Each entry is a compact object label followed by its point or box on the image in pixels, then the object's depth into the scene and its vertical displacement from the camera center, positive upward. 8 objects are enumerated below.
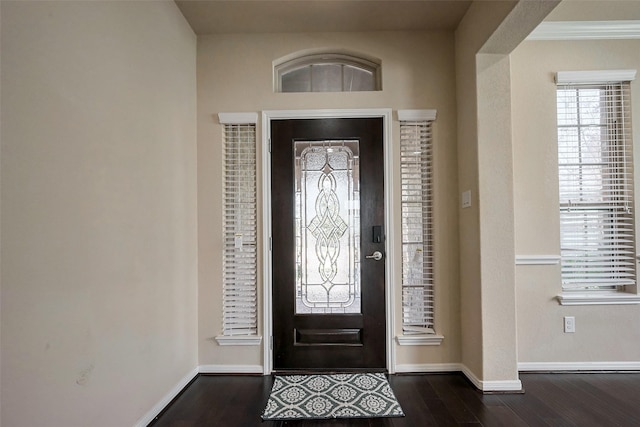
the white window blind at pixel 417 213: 2.62 +0.05
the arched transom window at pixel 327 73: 2.76 +1.28
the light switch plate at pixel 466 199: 2.40 +0.15
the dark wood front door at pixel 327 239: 2.60 -0.16
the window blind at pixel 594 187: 2.60 +0.25
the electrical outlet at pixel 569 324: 2.54 -0.85
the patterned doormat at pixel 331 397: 1.97 -1.20
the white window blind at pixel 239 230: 2.60 -0.08
